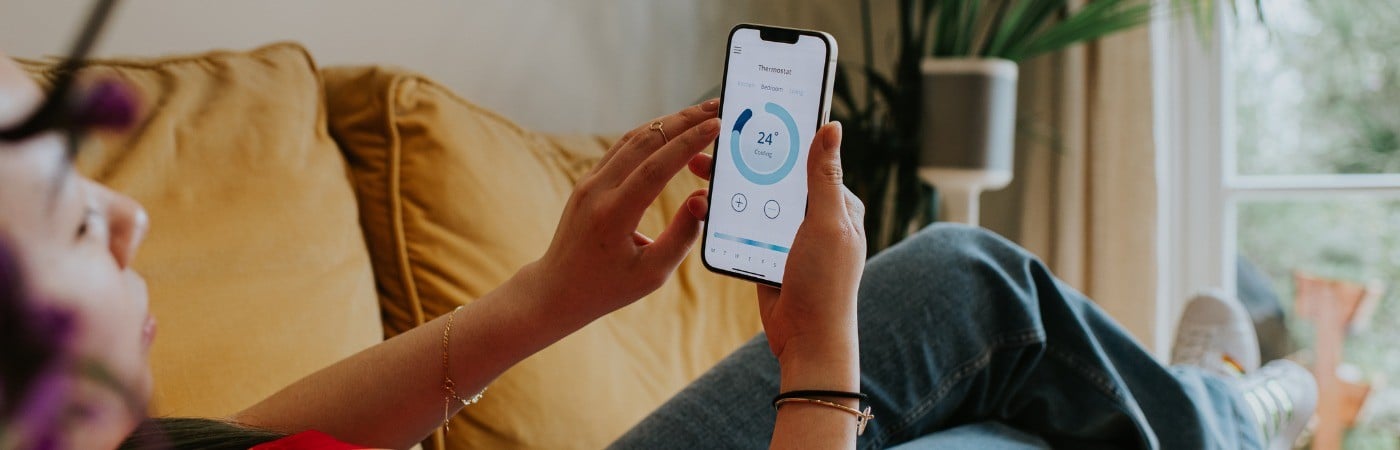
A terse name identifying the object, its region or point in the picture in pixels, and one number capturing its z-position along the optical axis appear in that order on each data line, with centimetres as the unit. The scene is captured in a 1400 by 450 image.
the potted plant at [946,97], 180
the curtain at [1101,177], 203
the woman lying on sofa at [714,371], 18
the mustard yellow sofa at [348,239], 77
